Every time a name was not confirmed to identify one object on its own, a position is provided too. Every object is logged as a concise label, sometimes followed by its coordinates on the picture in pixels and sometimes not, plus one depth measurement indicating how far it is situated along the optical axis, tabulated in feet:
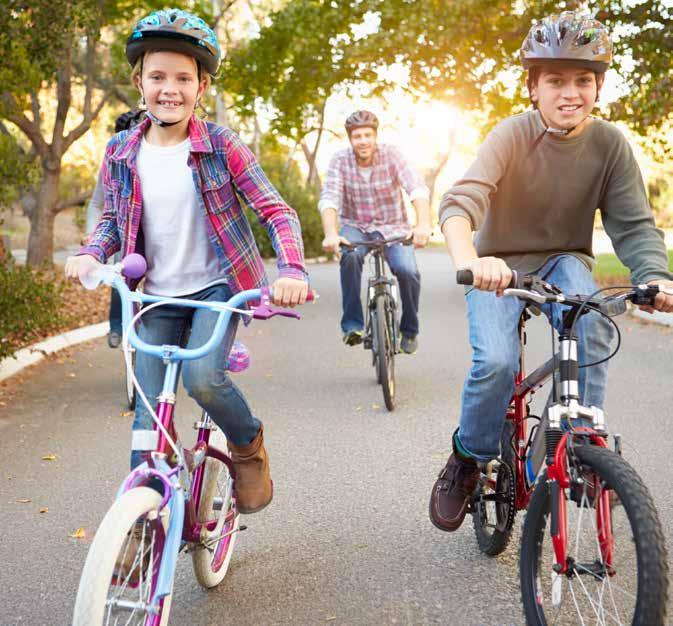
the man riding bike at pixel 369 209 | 25.91
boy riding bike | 11.00
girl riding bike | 11.04
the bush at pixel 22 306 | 26.18
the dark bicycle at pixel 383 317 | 23.02
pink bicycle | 8.35
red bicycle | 8.30
